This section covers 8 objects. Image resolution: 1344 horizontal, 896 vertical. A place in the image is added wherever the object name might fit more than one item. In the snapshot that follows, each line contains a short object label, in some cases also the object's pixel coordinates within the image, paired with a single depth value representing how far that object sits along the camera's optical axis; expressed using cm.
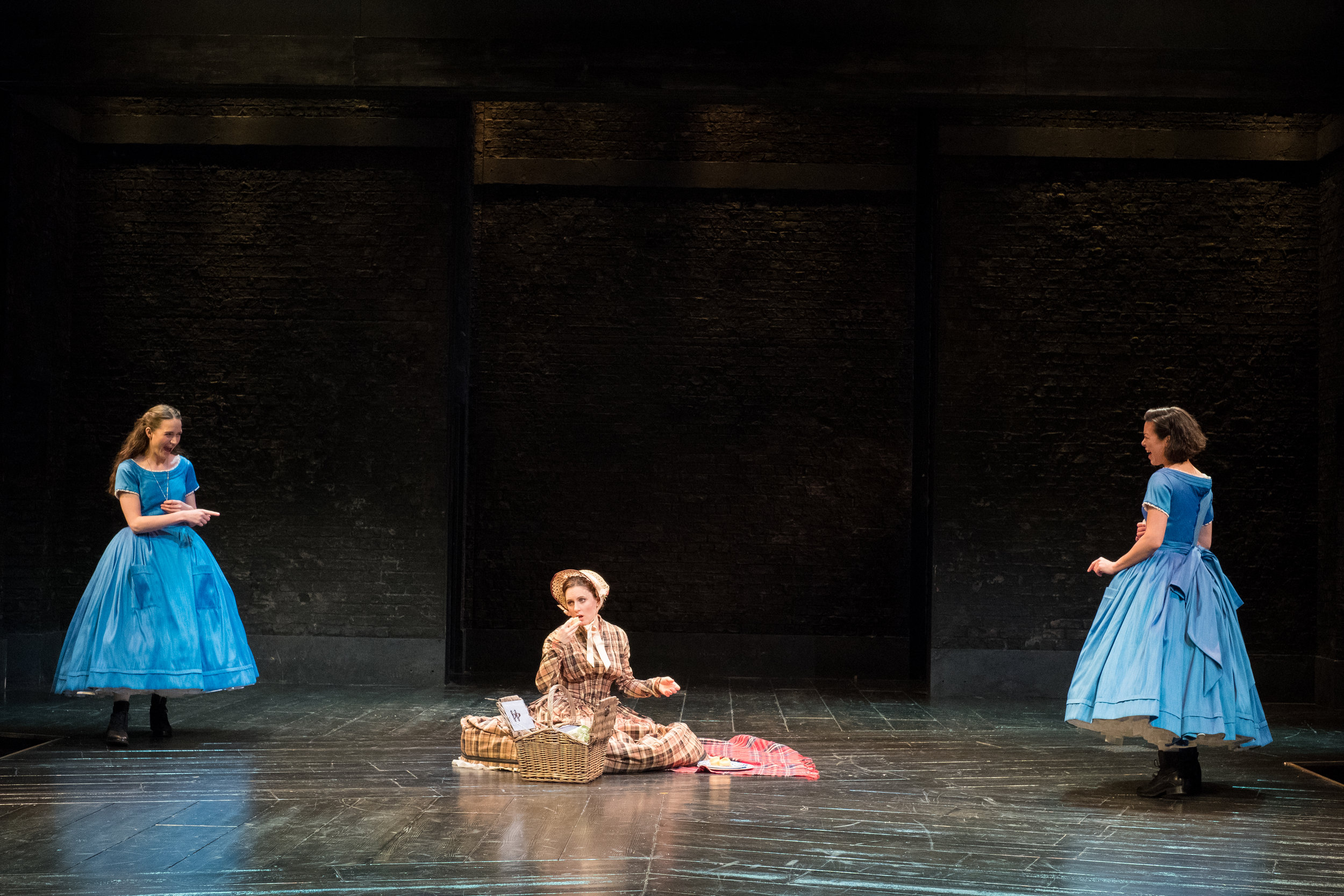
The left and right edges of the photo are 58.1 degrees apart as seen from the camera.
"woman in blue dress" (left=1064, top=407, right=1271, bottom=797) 468
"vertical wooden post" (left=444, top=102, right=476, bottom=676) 847
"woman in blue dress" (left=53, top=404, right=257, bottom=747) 565
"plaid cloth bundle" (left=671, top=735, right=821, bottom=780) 511
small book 492
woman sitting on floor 510
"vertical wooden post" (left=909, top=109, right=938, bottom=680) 845
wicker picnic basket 486
